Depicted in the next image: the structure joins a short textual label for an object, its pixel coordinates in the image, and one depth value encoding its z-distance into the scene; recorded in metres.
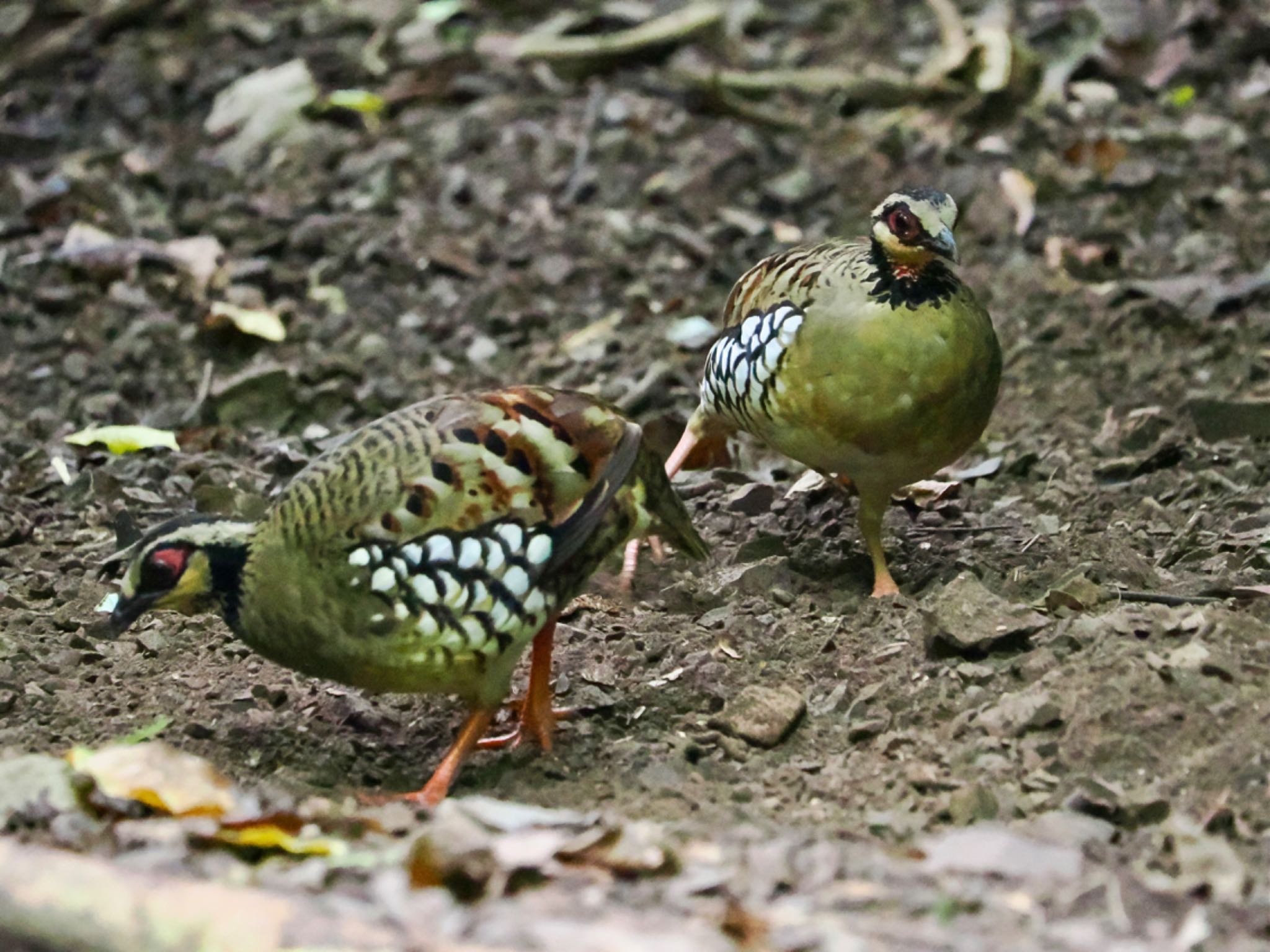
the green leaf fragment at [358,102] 19.37
